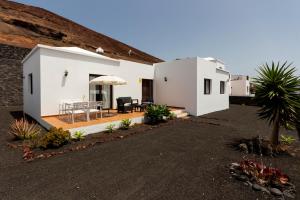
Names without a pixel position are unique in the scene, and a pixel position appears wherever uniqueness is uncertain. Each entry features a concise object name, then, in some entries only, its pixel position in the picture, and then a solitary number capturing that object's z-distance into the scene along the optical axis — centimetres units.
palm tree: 561
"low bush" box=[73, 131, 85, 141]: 648
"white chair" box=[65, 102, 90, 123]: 772
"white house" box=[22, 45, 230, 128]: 891
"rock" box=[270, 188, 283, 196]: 320
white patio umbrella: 884
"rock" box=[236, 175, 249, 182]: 367
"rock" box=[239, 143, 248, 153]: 553
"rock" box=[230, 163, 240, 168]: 424
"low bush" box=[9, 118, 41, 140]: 654
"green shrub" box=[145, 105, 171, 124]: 945
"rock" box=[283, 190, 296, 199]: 318
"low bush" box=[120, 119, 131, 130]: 813
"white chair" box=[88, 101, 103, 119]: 844
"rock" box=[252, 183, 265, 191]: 334
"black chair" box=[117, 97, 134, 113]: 1034
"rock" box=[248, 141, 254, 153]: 554
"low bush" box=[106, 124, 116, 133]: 758
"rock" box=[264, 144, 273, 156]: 524
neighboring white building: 3401
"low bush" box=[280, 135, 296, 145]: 639
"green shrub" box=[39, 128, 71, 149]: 565
